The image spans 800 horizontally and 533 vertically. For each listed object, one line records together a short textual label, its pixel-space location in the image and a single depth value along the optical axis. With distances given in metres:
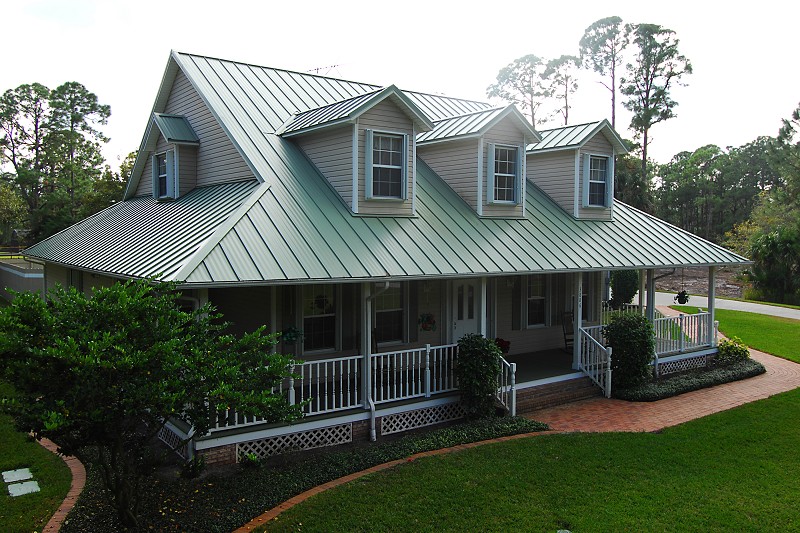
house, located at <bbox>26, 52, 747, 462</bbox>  10.23
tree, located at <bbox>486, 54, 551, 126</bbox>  48.94
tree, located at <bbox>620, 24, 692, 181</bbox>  43.72
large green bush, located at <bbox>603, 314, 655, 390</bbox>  14.02
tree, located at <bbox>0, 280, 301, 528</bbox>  6.16
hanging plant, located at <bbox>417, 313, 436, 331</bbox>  13.60
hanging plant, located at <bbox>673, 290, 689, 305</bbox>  19.01
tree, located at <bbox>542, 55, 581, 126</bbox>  47.72
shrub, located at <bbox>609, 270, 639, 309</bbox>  32.03
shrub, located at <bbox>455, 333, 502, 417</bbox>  11.44
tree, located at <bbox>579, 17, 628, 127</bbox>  44.94
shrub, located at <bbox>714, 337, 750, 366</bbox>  17.34
